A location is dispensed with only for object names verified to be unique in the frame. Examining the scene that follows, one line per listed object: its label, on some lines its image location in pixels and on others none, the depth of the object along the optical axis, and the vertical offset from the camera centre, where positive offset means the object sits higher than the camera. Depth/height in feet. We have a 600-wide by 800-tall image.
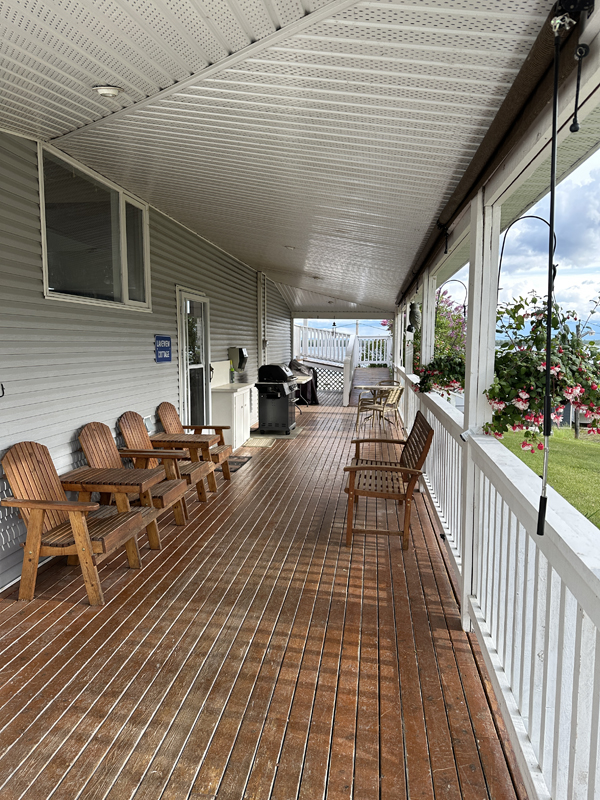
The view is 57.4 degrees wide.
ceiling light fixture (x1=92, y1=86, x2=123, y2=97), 8.83 +4.18
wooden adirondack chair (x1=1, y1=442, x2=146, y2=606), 10.43 -3.62
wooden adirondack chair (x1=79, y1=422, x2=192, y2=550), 13.33 -3.39
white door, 21.85 -0.29
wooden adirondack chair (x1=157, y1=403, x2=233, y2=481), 18.90 -2.90
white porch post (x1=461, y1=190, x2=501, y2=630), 9.51 +0.38
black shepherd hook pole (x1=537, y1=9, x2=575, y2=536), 4.75 +0.76
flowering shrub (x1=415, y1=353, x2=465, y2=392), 15.60 -0.65
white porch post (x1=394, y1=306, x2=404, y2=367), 41.12 +0.93
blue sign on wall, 19.16 +0.02
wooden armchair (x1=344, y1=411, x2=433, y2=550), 13.41 -3.35
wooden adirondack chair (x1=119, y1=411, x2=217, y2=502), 15.56 -3.03
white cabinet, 25.07 -2.71
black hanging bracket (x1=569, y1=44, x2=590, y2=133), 4.75 +2.59
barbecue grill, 29.48 -2.63
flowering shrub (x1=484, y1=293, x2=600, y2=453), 7.40 -0.30
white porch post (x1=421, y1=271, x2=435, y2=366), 20.35 +0.96
